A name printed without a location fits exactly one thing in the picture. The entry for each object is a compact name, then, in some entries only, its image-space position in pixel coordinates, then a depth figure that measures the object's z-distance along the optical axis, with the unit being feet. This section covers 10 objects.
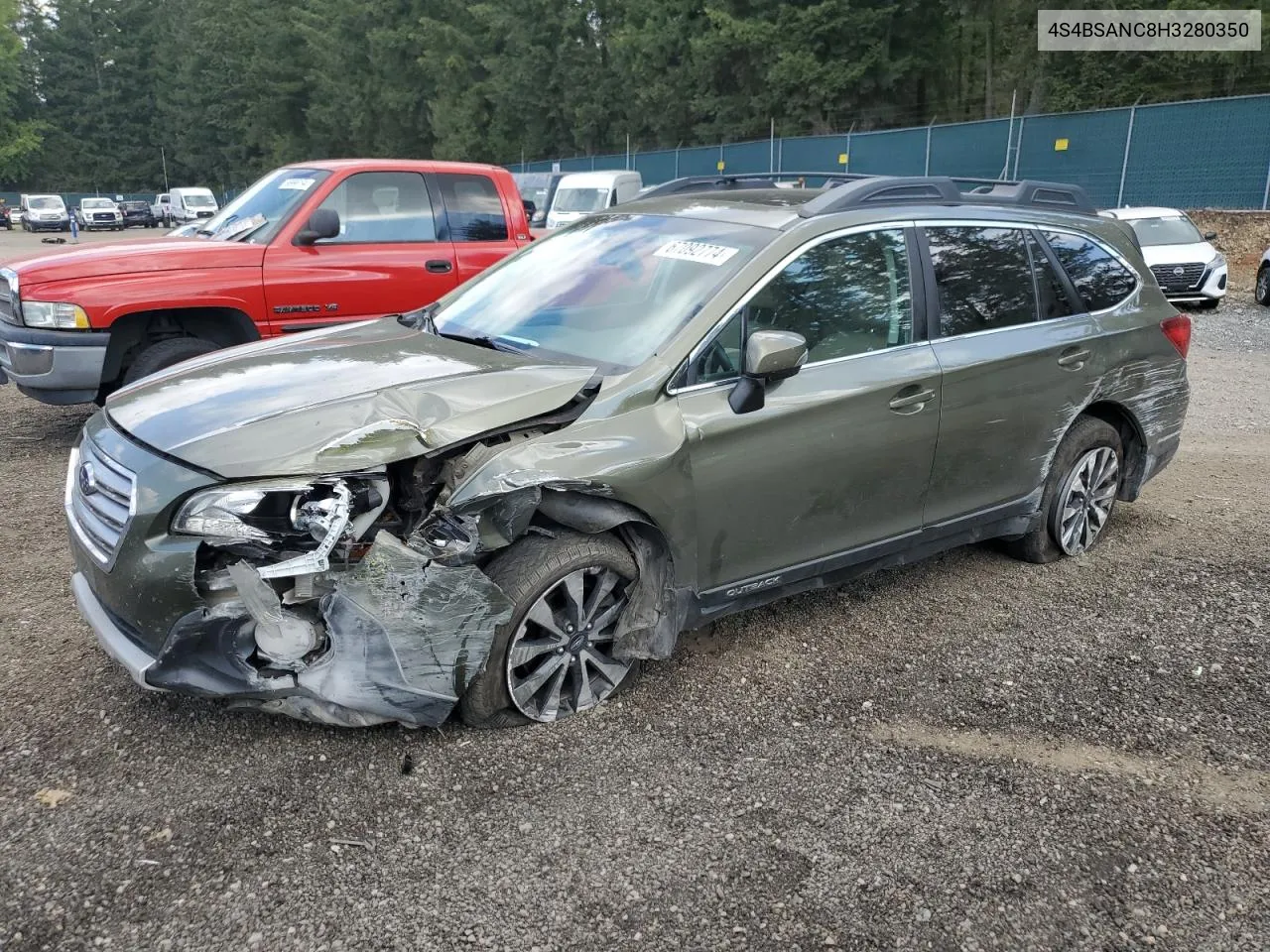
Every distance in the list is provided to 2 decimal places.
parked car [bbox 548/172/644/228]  62.13
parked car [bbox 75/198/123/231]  153.28
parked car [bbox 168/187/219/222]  139.74
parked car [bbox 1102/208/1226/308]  47.42
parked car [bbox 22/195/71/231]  142.72
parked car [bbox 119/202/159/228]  171.01
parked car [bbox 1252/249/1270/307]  49.49
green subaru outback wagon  9.48
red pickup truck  19.92
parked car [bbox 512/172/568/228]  64.90
